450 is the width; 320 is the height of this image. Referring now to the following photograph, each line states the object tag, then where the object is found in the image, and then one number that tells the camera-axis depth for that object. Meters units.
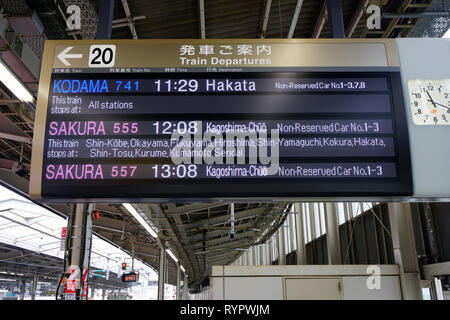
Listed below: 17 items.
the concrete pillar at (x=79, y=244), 7.97
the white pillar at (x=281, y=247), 21.65
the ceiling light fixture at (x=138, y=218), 11.13
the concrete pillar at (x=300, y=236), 17.36
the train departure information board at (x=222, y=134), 2.85
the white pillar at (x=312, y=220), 15.88
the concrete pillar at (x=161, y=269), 19.80
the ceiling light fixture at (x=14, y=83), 4.36
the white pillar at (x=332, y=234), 13.20
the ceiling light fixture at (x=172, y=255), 24.64
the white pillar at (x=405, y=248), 8.49
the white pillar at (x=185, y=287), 38.59
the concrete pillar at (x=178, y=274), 29.42
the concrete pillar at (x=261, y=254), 27.73
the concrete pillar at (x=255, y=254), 29.64
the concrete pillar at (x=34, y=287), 37.06
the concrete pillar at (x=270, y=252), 24.94
